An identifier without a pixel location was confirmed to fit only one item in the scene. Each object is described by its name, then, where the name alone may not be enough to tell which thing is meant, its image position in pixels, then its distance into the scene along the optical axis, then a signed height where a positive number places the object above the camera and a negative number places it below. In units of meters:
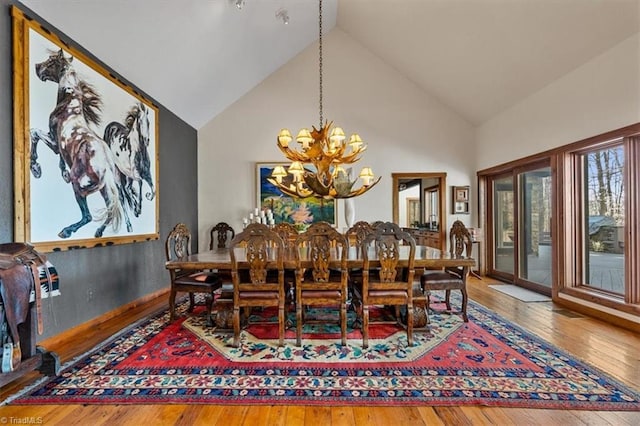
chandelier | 3.36 +0.65
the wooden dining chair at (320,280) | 2.51 -0.56
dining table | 2.66 -0.45
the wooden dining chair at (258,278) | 2.41 -0.53
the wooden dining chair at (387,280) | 2.52 -0.58
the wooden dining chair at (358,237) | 2.99 -0.29
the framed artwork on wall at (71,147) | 2.38 +0.70
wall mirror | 5.95 +0.28
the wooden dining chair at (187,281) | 3.09 -0.69
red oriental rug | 1.85 -1.14
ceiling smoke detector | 4.35 +3.00
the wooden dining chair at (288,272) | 3.17 -0.62
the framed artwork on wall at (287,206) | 5.92 +0.19
